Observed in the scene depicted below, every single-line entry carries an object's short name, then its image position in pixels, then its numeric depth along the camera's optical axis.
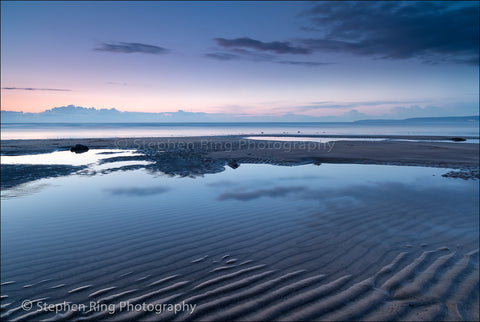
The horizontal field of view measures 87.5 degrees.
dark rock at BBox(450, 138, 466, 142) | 32.05
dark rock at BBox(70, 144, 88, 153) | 22.42
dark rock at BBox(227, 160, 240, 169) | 15.66
